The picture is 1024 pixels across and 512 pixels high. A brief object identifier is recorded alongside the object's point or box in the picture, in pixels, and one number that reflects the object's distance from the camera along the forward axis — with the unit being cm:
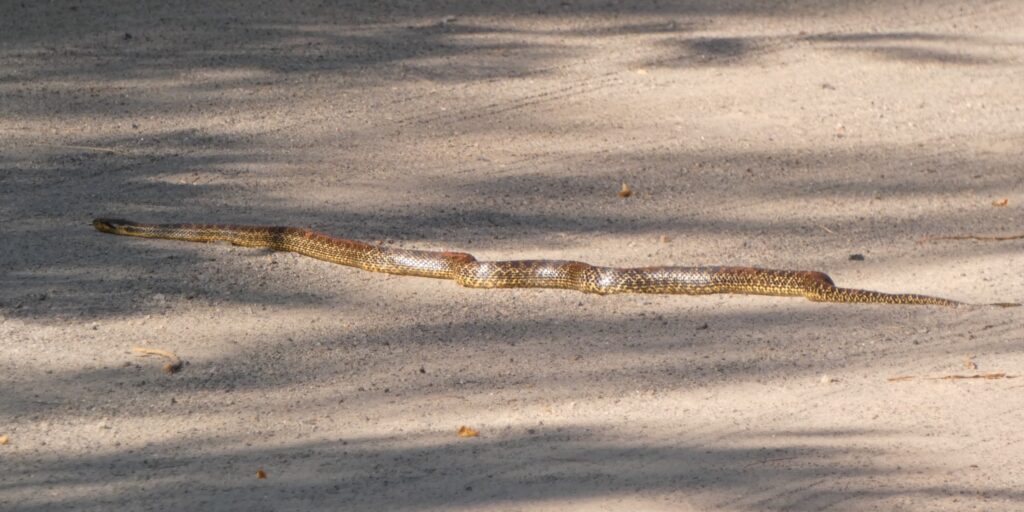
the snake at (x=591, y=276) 1861
